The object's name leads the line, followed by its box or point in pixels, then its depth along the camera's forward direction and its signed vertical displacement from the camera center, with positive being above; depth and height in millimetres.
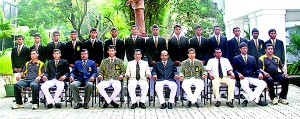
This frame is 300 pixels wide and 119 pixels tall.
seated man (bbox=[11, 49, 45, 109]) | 6708 -383
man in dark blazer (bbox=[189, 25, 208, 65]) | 7233 +279
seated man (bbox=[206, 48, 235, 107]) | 6524 -349
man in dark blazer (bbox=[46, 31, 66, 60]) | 7328 +287
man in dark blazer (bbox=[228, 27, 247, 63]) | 7280 +248
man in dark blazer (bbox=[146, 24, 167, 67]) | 7179 +225
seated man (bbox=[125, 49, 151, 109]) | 6670 -283
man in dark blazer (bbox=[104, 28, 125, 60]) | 7196 +306
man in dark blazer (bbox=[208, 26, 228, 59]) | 7244 +295
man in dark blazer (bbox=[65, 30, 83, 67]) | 7309 +191
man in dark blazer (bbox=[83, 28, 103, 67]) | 7239 +225
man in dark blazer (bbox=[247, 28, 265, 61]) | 7346 +195
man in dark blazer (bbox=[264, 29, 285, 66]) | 7304 +186
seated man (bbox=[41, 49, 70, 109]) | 6751 -283
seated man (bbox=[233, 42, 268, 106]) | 6507 -368
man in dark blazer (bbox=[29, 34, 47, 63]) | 7423 +273
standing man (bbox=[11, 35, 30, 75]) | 7461 +74
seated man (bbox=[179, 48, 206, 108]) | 6697 -256
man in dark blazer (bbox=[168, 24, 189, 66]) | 7196 +239
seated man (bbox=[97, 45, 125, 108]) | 6724 -234
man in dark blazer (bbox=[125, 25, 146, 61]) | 7196 +322
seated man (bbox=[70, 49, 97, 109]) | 6632 -341
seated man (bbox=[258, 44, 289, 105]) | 6631 -347
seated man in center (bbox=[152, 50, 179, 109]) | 6567 -328
